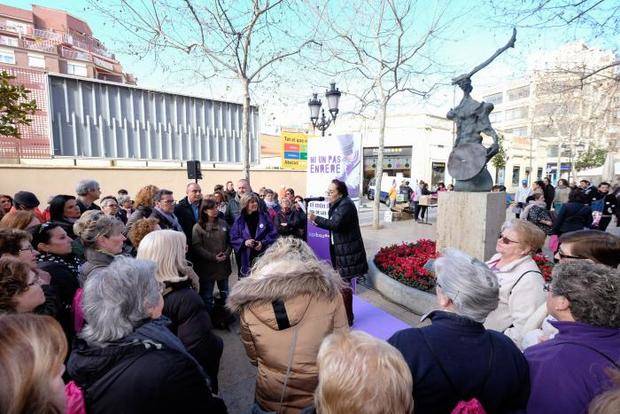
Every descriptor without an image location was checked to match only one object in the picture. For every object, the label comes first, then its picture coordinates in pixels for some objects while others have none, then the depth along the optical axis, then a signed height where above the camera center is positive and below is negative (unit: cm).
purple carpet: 307 -157
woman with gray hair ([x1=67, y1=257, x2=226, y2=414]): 124 -79
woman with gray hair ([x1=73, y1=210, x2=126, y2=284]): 244 -55
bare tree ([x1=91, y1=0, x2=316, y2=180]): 871 +362
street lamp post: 897 +202
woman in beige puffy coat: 154 -76
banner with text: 807 +30
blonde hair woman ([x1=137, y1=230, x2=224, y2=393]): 203 -86
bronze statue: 524 +59
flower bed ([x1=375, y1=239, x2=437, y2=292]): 477 -157
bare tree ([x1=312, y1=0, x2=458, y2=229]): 1067 +342
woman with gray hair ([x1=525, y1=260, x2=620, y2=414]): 127 -74
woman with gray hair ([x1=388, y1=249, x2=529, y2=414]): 127 -76
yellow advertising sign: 1717 +130
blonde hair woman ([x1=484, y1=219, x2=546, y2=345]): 222 -79
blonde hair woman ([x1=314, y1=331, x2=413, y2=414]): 99 -68
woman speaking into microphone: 446 -86
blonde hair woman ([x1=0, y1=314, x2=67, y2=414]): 85 -57
